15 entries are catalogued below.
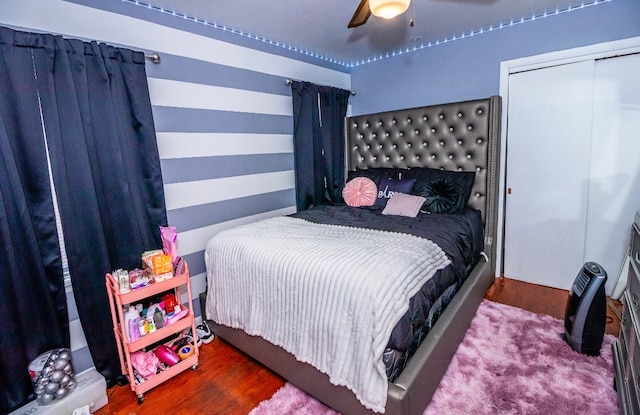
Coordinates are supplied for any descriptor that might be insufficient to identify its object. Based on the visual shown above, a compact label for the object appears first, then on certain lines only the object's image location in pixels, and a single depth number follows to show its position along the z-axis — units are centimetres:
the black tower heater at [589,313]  185
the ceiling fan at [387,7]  139
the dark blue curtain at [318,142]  309
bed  137
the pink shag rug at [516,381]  157
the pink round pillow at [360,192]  297
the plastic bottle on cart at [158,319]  184
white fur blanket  131
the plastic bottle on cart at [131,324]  173
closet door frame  231
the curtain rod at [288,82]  293
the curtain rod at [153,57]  205
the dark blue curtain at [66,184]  156
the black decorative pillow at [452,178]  274
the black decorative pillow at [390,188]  286
